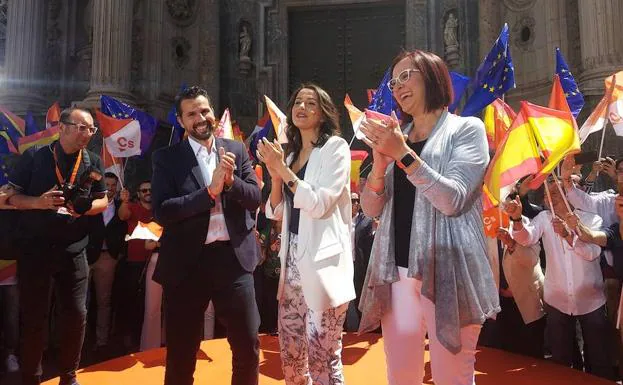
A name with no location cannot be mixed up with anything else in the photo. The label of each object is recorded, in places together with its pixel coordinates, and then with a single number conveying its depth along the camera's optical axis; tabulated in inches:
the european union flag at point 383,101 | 220.4
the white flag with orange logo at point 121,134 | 265.9
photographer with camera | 137.4
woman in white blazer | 104.4
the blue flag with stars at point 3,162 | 227.5
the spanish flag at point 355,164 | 241.3
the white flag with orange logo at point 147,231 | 214.8
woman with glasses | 78.4
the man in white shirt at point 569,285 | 173.6
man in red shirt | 245.3
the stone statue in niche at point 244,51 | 447.3
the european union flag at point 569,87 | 185.5
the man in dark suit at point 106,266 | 241.4
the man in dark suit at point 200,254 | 106.3
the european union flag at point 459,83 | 213.6
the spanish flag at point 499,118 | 189.9
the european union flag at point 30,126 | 299.8
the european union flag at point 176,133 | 282.5
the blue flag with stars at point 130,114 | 283.4
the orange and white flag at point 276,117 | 221.9
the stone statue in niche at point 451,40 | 410.9
